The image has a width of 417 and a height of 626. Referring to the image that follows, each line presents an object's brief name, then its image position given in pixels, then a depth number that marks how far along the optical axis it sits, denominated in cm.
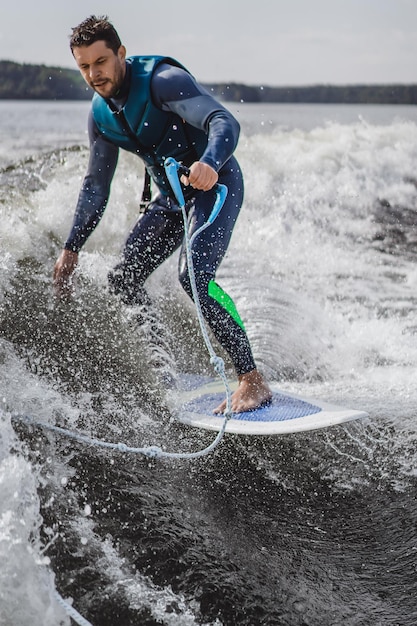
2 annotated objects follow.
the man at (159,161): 655
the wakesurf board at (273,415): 659
